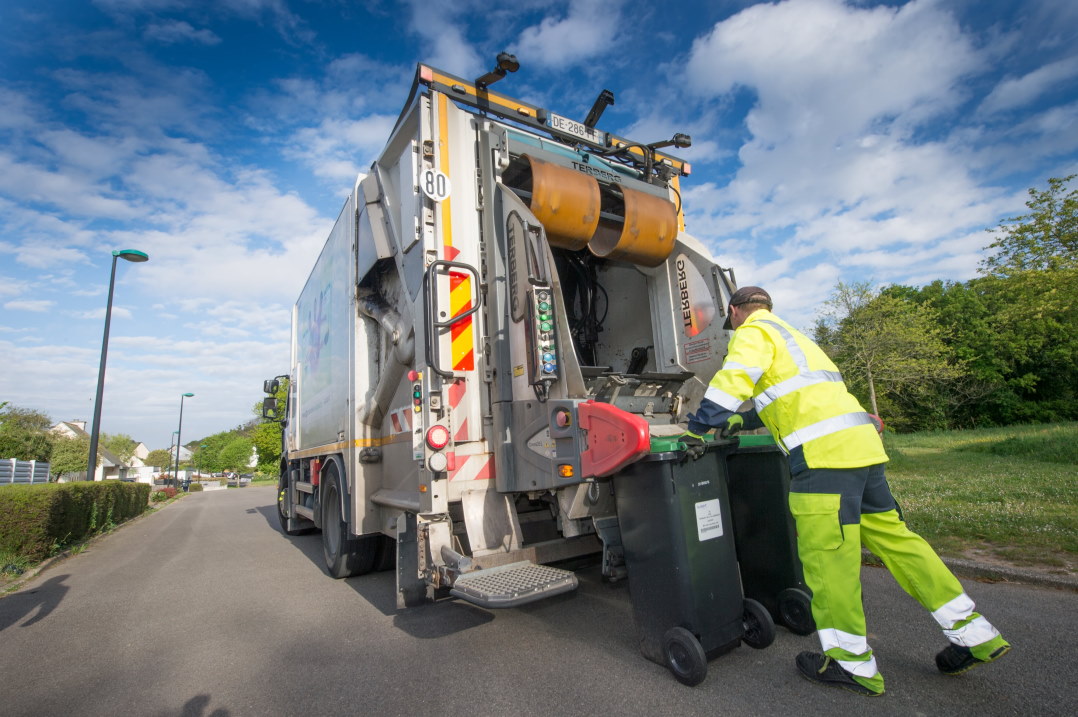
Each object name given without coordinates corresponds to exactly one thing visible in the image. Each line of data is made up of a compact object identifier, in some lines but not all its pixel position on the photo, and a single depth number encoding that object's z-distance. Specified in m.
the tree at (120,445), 71.00
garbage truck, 2.96
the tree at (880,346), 22.61
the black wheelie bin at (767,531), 2.99
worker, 2.33
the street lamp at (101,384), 11.09
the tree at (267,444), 43.66
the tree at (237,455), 75.09
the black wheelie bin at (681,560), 2.42
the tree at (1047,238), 11.00
